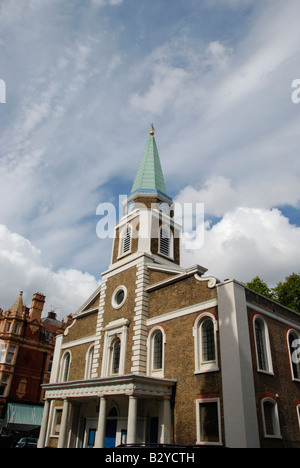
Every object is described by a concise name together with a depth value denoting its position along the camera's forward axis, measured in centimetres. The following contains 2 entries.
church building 1539
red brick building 4009
